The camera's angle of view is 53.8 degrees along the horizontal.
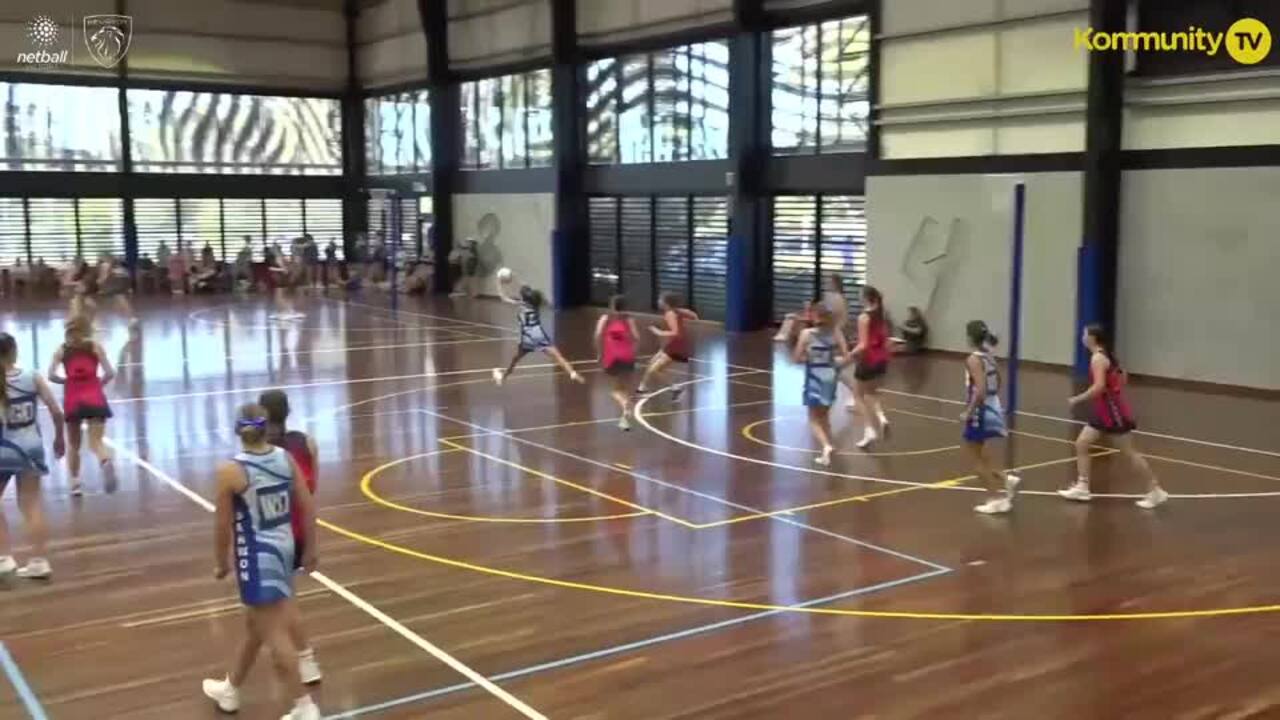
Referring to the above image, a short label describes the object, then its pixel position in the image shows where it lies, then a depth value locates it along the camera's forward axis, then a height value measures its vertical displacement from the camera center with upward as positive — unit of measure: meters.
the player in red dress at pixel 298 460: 6.25 -1.25
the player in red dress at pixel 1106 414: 10.55 -1.63
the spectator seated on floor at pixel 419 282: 35.91 -1.48
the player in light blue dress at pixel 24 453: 8.66 -1.49
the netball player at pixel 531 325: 16.81 -1.28
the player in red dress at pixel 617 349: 14.74 -1.41
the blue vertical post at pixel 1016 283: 14.60 -0.71
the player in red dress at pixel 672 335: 15.62 -1.36
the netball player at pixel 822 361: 12.45 -1.34
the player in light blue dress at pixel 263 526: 5.91 -1.39
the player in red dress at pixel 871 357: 13.60 -1.43
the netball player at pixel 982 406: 10.37 -1.51
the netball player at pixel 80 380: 11.31 -1.31
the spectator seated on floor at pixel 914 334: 22.01 -1.92
